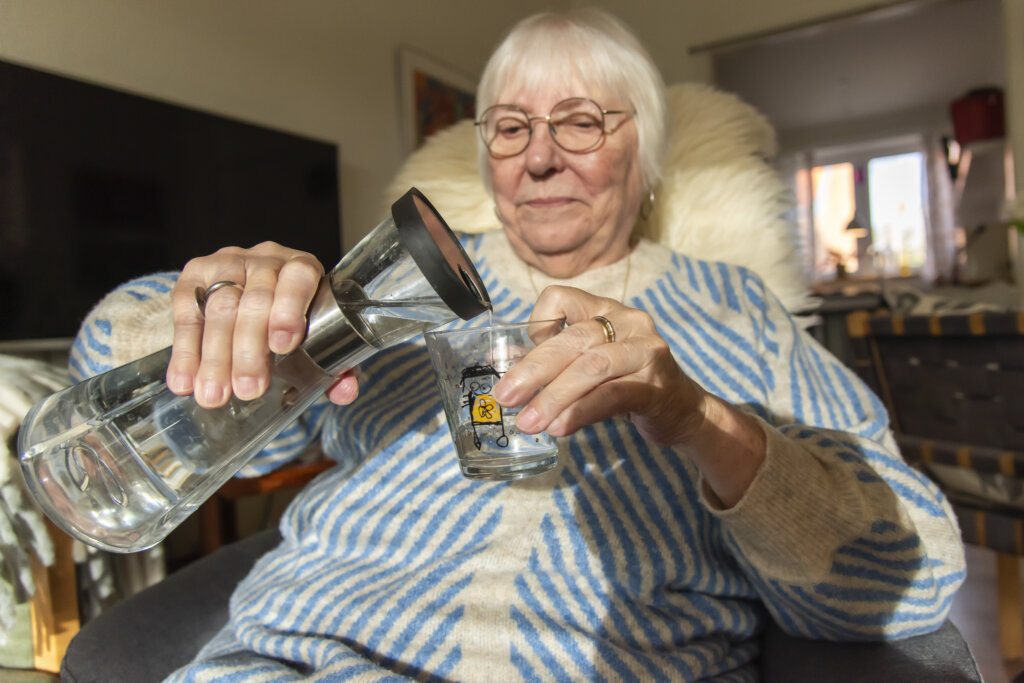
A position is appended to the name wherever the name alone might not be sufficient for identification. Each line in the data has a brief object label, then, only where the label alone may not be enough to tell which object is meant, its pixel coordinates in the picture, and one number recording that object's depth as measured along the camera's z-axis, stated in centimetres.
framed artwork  328
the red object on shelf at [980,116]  611
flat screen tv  173
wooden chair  155
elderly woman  56
